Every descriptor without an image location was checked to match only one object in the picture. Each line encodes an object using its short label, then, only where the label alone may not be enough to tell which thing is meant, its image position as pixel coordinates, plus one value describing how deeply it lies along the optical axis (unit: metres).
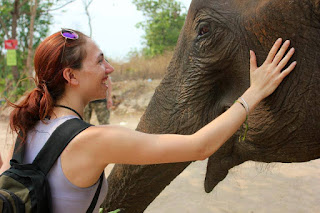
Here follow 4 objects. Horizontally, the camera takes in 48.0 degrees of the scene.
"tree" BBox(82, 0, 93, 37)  16.30
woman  1.50
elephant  2.10
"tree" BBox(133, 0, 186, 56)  19.88
